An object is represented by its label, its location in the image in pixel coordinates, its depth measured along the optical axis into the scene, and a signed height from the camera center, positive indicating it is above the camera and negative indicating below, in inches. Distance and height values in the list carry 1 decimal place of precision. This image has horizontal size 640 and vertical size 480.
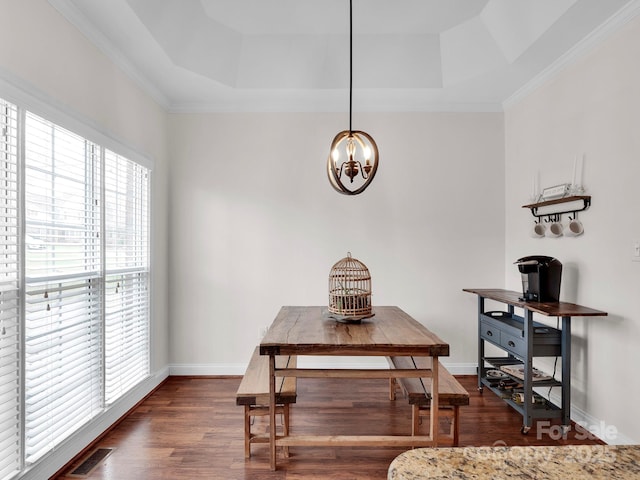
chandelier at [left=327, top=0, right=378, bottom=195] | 90.7 +19.2
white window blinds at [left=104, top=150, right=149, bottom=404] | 108.0 -10.3
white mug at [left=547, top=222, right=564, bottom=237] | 113.7 +4.0
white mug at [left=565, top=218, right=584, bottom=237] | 105.2 +4.2
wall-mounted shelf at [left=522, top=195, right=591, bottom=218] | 103.4 +11.4
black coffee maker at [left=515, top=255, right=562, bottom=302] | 106.0 -10.0
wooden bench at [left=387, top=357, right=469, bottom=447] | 85.7 -34.4
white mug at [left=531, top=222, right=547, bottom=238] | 121.7 +4.1
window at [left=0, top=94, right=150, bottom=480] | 72.8 -9.9
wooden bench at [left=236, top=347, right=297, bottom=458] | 87.3 -34.6
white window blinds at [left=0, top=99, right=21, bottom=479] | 70.6 -11.1
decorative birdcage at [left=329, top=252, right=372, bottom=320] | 93.4 -13.7
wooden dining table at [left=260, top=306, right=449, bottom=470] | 78.8 -21.6
